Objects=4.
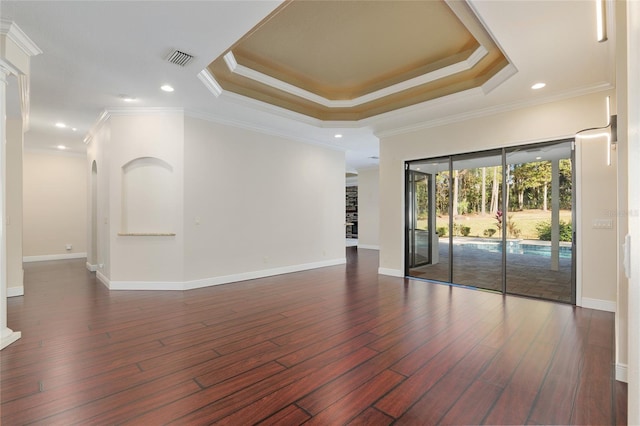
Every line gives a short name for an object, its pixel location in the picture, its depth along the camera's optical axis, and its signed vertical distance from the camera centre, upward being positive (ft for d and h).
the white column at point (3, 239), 9.06 -0.83
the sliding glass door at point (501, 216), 14.97 -0.31
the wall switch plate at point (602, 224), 13.00 -0.60
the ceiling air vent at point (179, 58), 10.93 +5.85
